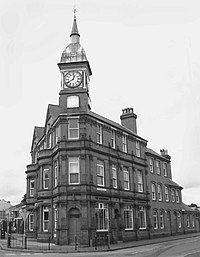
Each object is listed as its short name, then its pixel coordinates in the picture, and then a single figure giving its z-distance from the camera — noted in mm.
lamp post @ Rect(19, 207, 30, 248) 26016
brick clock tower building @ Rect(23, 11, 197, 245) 29859
